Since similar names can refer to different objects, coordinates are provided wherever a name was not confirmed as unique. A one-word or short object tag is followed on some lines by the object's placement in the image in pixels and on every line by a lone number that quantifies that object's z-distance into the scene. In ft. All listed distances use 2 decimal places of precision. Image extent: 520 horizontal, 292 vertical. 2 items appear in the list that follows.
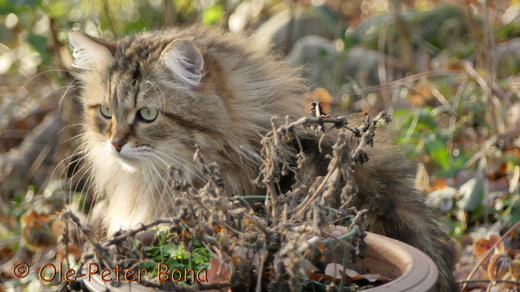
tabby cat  17.84
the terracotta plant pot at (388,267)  11.60
